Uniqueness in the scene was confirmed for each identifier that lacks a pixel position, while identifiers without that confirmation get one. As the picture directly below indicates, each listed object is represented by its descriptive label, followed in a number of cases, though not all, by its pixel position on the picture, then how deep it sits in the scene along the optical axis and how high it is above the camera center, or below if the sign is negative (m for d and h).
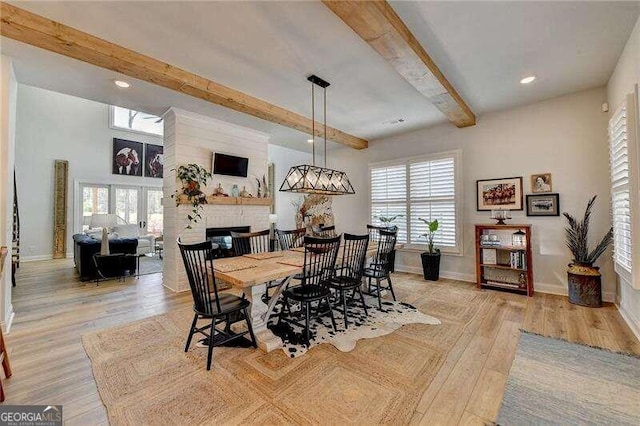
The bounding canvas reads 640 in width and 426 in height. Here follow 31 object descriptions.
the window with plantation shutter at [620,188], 2.79 +0.28
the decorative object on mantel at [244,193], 5.28 +0.46
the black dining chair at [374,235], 5.65 -0.42
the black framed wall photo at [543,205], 4.09 +0.14
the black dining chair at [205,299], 2.20 -0.70
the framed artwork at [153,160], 8.70 +1.84
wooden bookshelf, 4.10 -0.75
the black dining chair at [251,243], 3.70 -0.37
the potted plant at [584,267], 3.52 -0.71
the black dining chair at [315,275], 2.63 -0.60
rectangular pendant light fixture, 3.35 +0.47
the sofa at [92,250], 4.96 -0.62
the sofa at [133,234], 6.80 -0.42
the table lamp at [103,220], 5.82 -0.05
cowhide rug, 2.63 -1.22
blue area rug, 1.71 -1.25
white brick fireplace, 4.39 +0.87
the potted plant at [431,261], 4.98 -0.84
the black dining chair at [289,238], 4.23 -0.35
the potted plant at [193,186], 4.40 +0.50
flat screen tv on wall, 4.85 +0.96
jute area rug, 1.75 -1.25
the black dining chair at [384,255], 3.66 -0.55
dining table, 2.31 -0.52
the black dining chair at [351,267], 3.11 -0.61
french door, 7.74 +0.41
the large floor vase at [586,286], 3.51 -0.95
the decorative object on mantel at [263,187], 5.58 +0.60
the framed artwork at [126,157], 8.14 +1.84
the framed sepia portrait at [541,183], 4.15 +0.48
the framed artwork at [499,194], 4.41 +0.34
